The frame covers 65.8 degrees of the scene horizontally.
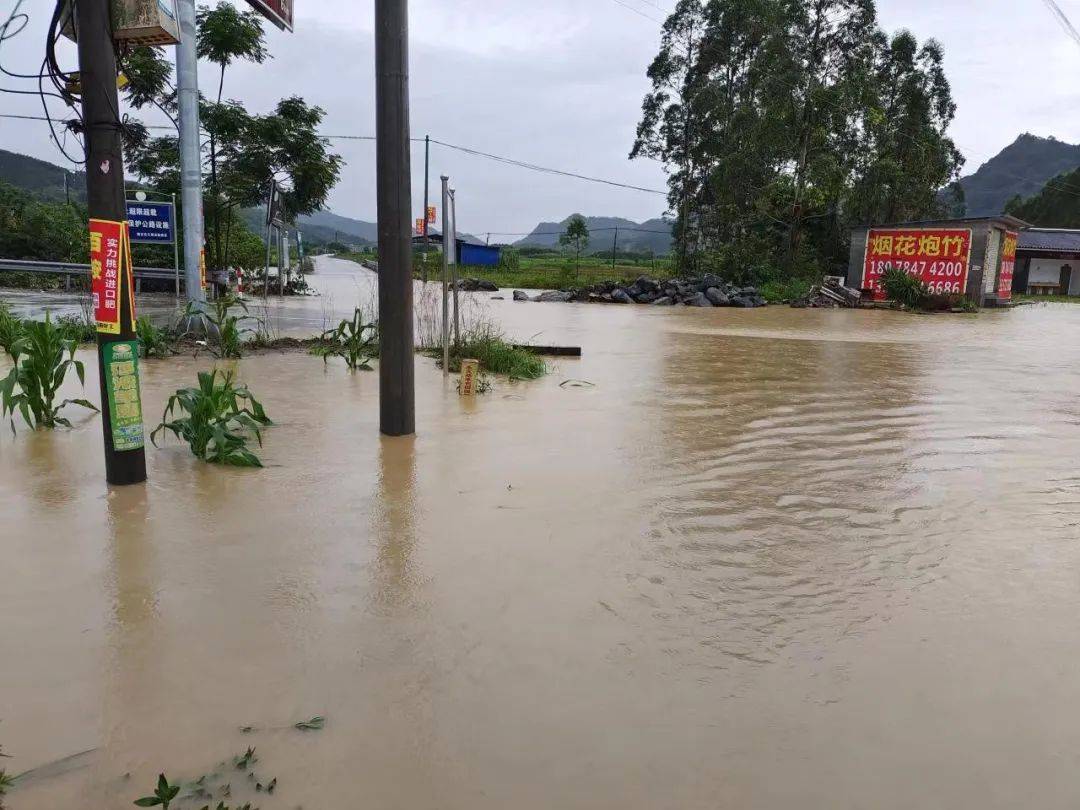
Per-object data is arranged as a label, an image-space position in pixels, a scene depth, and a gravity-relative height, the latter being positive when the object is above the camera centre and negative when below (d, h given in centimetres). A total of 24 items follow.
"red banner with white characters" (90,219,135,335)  446 +4
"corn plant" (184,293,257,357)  935 -63
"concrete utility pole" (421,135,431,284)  3486 +524
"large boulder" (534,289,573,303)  2798 -40
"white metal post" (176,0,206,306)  1061 +159
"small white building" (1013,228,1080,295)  4234 +150
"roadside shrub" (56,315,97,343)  943 -65
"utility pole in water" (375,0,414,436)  583 +48
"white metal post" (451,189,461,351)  886 +24
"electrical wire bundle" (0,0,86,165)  455 +113
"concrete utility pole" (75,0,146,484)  433 +71
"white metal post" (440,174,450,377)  869 +16
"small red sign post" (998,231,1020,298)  2981 +112
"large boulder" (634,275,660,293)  2820 +4
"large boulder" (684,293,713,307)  2647 -41
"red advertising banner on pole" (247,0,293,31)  754 +248
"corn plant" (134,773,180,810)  201 -124
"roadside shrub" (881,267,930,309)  2659 +11
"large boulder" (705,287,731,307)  2659 -30
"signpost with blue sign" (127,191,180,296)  1503 +102
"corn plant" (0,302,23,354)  899 -59
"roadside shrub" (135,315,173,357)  955 -75
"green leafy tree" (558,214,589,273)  4859 +308
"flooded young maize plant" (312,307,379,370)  925 -77
